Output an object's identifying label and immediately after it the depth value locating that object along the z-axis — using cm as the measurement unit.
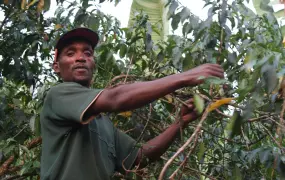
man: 163
